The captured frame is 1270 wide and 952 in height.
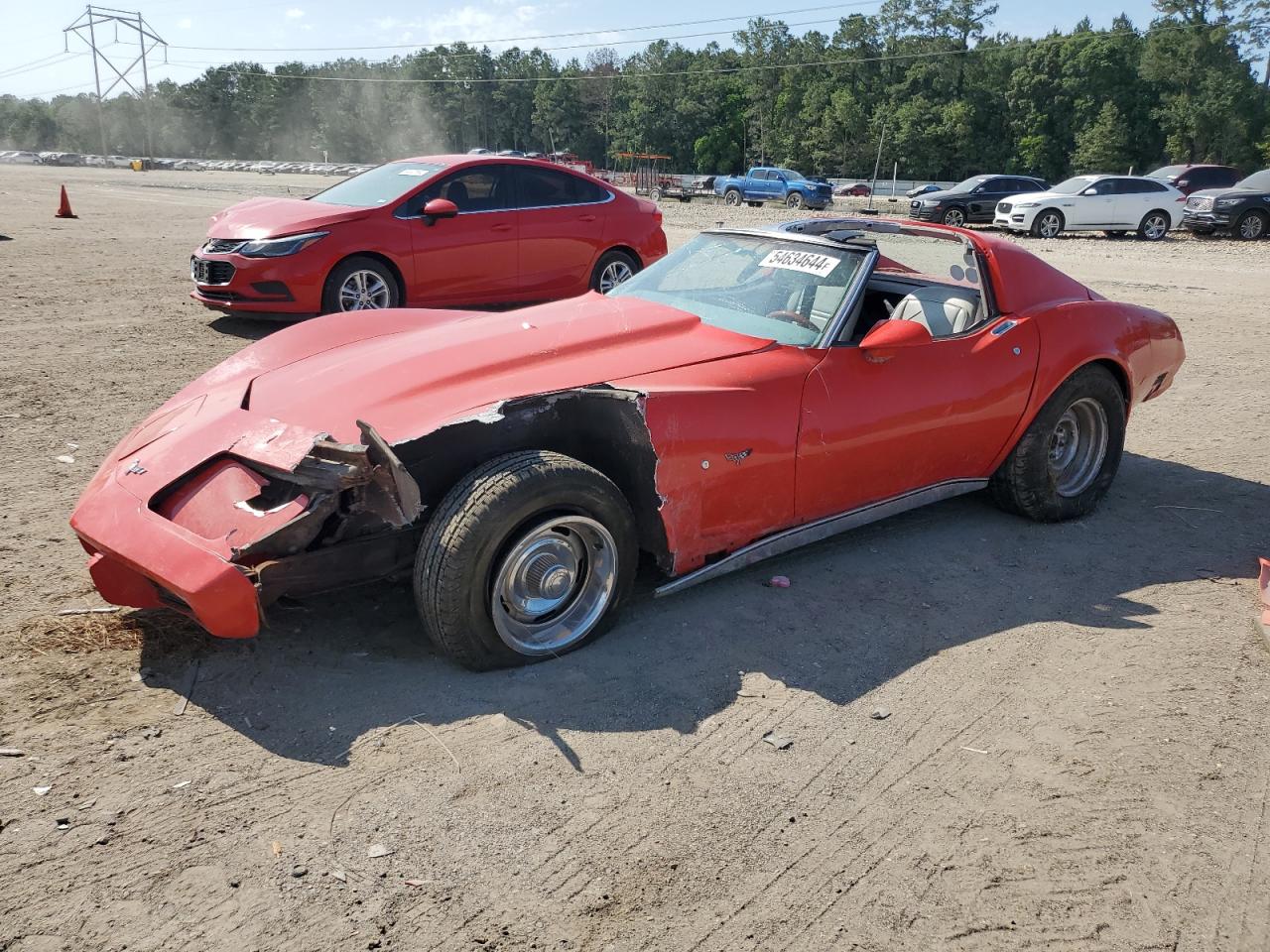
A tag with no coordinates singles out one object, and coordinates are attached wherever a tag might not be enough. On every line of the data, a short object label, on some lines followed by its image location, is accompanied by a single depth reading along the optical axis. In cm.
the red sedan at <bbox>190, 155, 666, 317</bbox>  814
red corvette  305
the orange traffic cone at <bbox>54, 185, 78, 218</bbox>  1870
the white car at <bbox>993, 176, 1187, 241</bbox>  2248
